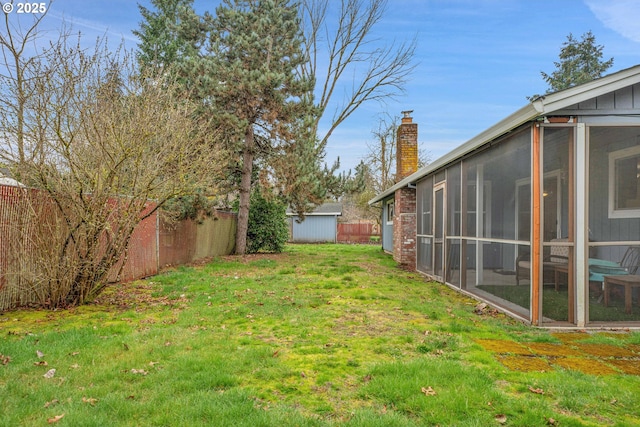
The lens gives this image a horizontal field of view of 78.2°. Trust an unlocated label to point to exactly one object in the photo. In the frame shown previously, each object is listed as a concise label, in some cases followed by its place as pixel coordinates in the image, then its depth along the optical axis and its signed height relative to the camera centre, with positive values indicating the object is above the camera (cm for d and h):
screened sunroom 506 +29
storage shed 2836 -39
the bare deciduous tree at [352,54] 2206 +963
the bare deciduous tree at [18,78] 545 +199
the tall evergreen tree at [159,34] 2162 +1057
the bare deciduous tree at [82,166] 561 +86
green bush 1653 -4
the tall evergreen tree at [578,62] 2797 +1185
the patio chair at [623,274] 535 -67
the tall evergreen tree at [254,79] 1270 +475
